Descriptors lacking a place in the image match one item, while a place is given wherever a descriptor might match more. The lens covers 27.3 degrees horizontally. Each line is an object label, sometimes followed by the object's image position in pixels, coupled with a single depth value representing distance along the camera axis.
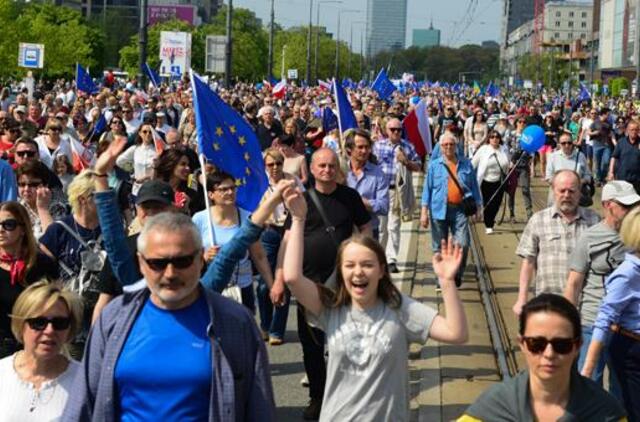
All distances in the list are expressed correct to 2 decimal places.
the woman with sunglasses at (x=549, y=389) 3.85
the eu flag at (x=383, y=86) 33.34
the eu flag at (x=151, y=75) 32.44
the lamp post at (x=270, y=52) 48.72
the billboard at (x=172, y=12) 142.35
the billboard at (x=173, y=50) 47.16
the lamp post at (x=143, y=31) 27.69
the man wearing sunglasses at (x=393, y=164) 13.14
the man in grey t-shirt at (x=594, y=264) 6.66
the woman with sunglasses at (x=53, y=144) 13.42
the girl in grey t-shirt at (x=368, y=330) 4.99
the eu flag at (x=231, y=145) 7.74
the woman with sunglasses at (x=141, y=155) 13.00
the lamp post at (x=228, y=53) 34.22
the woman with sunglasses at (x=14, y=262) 6.11
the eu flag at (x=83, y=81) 32.97
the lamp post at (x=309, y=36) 72.88
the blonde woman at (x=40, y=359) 4.75
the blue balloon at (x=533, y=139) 17.53
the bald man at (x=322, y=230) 7.66
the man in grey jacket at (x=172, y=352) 4.05
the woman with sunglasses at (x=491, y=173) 17.14
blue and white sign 35.38
